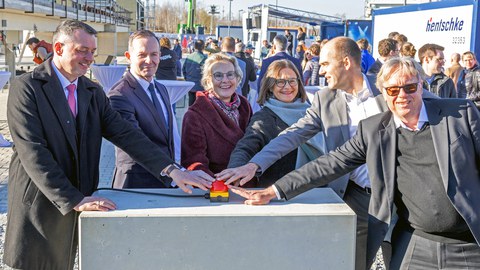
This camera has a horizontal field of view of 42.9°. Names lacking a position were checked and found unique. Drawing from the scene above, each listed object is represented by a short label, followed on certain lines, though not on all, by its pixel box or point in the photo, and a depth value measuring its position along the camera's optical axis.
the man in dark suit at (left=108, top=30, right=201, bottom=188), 3.41
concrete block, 2.33
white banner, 11.12
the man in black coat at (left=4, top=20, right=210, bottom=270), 2.57
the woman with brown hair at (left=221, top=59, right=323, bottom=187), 3.48
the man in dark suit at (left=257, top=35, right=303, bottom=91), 10.16
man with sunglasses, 2.45
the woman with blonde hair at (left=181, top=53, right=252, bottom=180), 3.46
